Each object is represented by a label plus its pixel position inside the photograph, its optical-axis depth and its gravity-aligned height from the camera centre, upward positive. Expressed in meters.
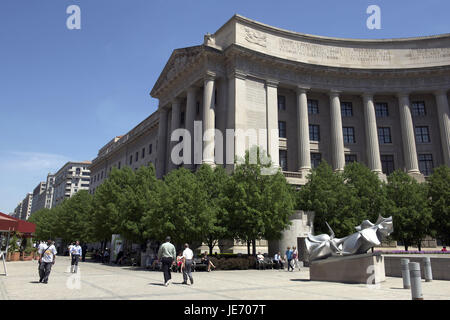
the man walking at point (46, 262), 14.05 -0.92
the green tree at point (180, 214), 22.78 +1.54
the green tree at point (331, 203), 29.66 +2.94
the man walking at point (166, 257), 13.41 -0.71
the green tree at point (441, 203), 32.03 +3.12
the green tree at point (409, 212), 31.00 +2.26
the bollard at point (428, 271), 15.23 -1.37
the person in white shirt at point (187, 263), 14.22 -0.98
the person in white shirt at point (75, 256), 20.18 -1.00
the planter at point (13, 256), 32.91 -1.66
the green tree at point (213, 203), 22.92 +2.45
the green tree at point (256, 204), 24.19 +2.33
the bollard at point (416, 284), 9.64 -1.23
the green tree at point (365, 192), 31.03 +4.14
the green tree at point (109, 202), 32.19 +3.43
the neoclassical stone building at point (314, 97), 40.19 +17.56
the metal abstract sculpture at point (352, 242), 15.23 -0.16
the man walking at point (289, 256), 23.12 -1.14
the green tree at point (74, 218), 49.38 +2.89
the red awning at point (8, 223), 21.08 +0.93
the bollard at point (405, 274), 12.44 -1.24
